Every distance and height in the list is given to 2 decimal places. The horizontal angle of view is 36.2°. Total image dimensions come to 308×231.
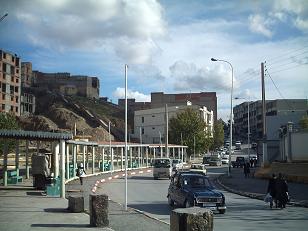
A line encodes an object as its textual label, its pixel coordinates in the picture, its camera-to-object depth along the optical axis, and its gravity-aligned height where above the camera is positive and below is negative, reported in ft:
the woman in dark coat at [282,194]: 66.44 -6.11
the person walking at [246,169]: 144.46 -5.57
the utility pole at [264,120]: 140.32 +9.33
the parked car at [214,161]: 241.35 -5.12
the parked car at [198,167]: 144.71 -4.98
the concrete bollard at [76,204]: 55.21 -6.18
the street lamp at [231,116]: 139.48 +10.77
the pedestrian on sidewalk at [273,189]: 66.90 -5.50
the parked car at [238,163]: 234.38 -6.04
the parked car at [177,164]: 159.19 -4.39
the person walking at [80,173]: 101.63 -4.64
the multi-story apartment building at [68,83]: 525.75 +78.73
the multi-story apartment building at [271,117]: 277.64 +37.57
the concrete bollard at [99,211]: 45.01 -5.73
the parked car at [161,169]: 138.00 -5.19
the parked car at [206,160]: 244.79 -4.66
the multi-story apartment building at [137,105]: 532.32 +52.86
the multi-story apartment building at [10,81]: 321.93 +49.95
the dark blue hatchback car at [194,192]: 60.03 -5.51
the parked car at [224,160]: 267.31 -5.18
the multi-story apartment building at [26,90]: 402.11 +61.07
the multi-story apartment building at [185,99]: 489.26 +54.97
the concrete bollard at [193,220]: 31.73 -4.69
